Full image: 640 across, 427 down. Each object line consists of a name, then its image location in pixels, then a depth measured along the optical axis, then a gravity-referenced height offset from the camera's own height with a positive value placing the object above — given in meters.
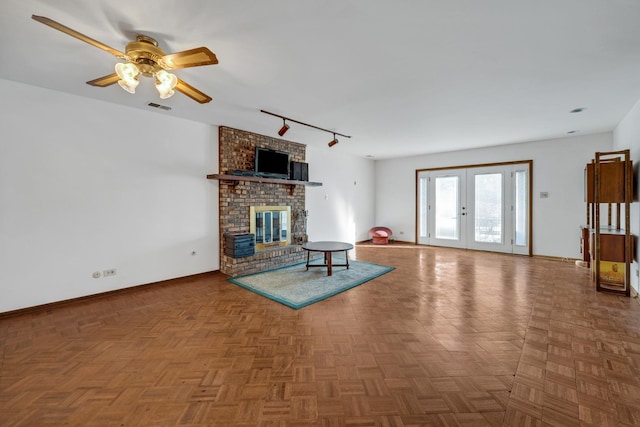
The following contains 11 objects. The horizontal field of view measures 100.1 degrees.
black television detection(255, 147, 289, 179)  4.94 +0.95
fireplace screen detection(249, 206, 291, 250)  5.11 -0.24
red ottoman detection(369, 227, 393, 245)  7.75 -0.63
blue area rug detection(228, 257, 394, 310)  3.49 -1.06
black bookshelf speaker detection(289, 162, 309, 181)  5.59 +0.88
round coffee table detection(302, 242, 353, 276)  4.39 -0.58
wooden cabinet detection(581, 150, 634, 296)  3.51 -0.29
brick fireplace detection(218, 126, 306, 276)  4.66 +0.27
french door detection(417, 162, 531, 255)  6.11 +0.16
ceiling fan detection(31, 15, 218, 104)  1.91 +1.13
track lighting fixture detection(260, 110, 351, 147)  4.02 +1.49
